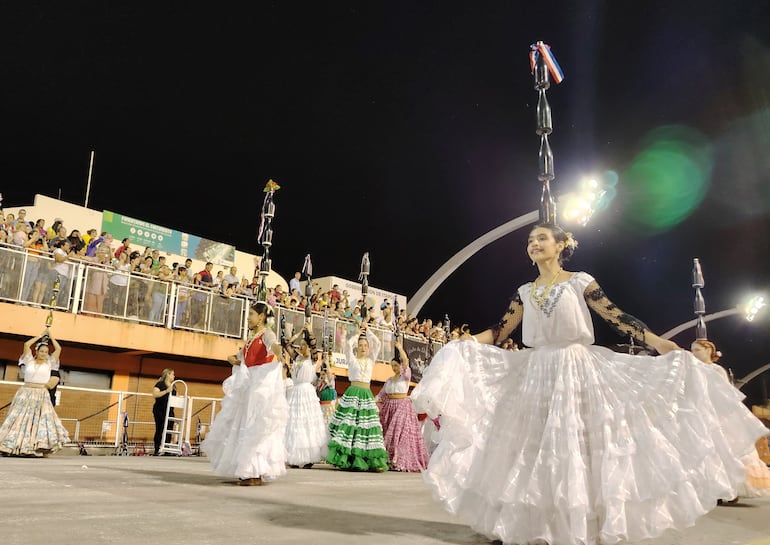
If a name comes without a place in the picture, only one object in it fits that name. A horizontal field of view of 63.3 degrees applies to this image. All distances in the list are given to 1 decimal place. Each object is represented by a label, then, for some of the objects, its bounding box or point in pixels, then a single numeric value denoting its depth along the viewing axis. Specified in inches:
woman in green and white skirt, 443.5
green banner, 1122.0
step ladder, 573.9
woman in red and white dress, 274.1
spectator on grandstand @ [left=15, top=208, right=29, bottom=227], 589.3
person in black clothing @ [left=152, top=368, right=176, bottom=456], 579.5
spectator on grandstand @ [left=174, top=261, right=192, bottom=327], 668.7
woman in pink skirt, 481.7
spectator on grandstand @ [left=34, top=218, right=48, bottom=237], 594.1
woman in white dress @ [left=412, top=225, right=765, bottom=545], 145.2
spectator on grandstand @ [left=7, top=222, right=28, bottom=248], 564.4
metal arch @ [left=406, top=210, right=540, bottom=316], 855.7
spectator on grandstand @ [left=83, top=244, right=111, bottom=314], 603.9
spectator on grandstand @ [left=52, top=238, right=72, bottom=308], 575.5
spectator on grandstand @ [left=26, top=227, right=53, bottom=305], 566.9
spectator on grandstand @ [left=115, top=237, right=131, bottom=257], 635.5
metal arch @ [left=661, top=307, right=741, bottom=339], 1373.0
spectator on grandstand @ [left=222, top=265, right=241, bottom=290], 734.5
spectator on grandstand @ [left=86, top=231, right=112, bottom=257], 620.1
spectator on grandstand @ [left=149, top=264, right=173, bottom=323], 649.0
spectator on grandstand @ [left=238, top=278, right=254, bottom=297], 732.0
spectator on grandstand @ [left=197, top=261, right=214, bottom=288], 697.0
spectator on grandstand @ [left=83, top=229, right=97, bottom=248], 635.0
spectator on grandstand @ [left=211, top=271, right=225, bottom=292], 704.4
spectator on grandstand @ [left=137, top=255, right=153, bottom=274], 637.3
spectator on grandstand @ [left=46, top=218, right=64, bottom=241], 599.8
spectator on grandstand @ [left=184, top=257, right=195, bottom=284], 682.8
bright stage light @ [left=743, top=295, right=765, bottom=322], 1325.0
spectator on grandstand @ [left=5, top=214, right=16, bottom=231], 577.0
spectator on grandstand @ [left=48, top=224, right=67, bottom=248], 585.9
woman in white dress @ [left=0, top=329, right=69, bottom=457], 432.6
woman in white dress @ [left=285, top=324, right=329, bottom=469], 470.0
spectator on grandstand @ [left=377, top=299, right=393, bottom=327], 779.0
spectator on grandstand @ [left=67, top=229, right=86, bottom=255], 601.9
